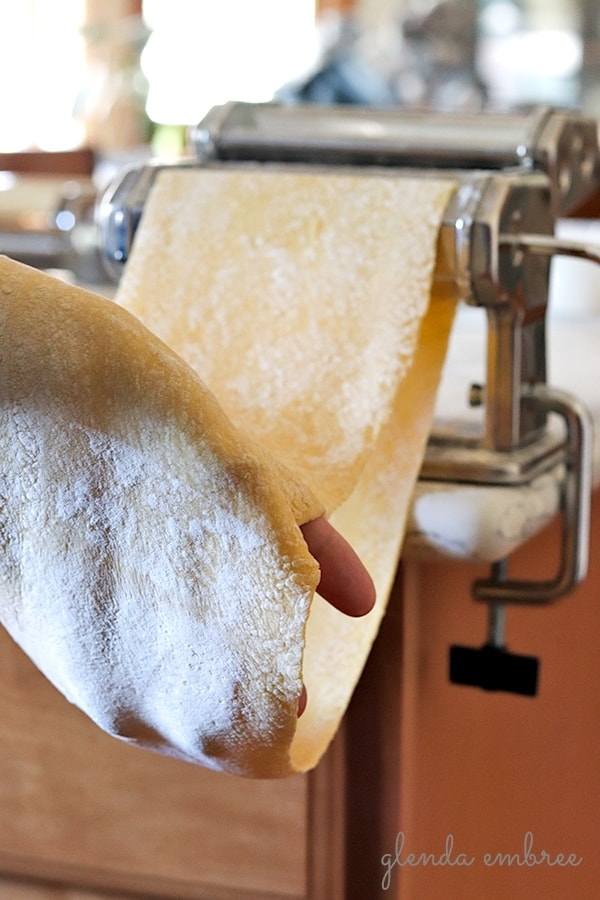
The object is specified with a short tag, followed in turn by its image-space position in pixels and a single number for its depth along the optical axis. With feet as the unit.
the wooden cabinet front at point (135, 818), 2.01
